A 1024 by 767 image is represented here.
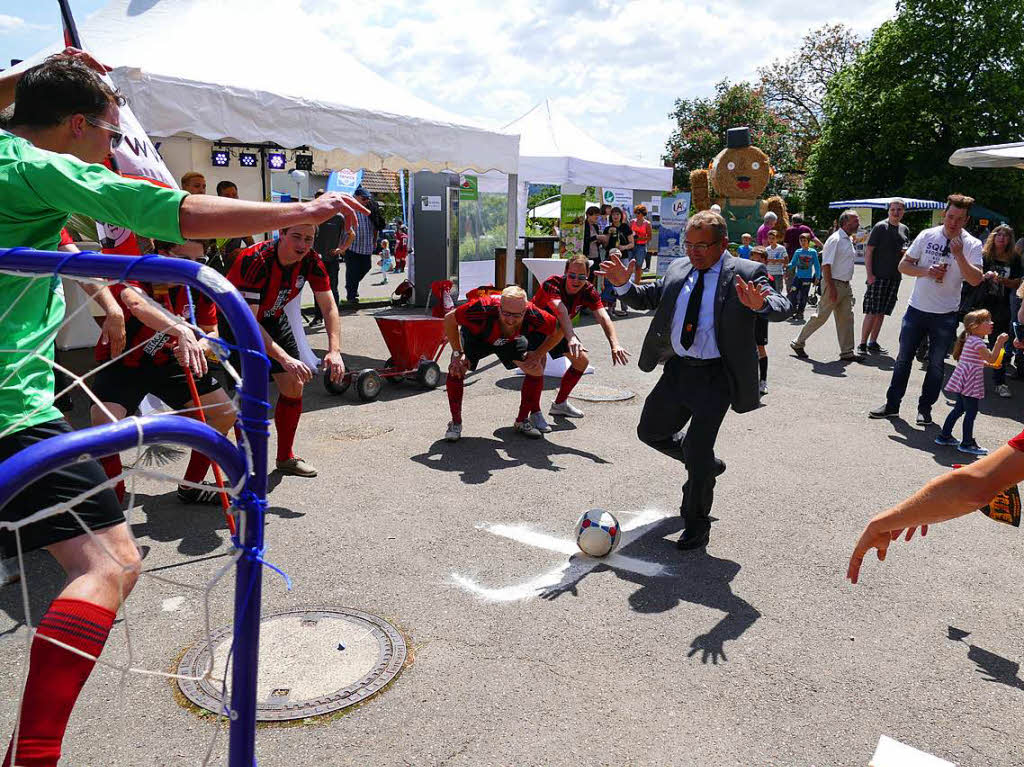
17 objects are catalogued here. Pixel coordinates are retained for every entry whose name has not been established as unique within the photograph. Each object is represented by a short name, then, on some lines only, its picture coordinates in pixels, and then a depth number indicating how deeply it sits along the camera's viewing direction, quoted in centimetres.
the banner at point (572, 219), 1777
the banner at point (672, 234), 2019
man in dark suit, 455
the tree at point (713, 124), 4134
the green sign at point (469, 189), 1523
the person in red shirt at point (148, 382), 473
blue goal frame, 159
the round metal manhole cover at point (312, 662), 312
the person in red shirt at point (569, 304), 709
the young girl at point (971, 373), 683
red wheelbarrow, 838
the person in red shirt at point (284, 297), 565
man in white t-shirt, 745
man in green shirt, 183
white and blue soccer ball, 455
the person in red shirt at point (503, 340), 675
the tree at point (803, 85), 4619
